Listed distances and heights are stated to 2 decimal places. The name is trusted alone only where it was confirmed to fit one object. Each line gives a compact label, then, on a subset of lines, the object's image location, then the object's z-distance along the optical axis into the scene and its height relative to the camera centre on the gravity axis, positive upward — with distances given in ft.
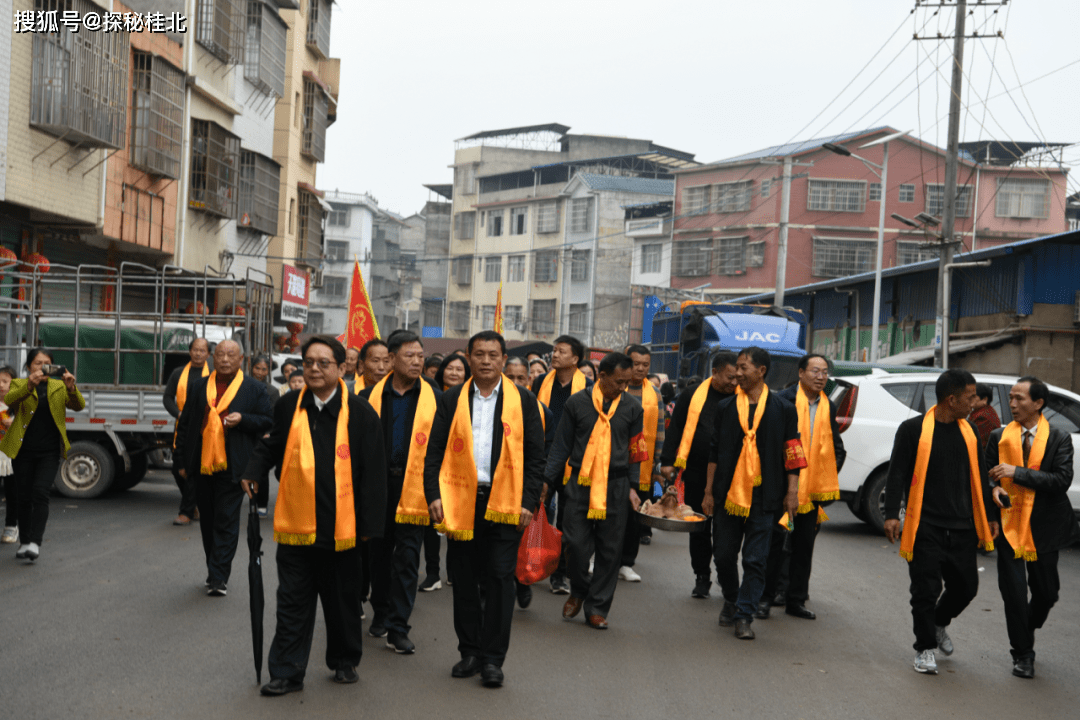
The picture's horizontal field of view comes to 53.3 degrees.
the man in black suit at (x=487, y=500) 19.01 -2.93
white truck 42.22 -1.67
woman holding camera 29.27 -3.35
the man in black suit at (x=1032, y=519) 21.40 -3.17
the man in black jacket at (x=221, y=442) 25.71 -2.90
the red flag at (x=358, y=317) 46.68 +0.62
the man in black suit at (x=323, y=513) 17.69 -3.04
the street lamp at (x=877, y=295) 97.91 +5.45
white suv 39.88 -2.22
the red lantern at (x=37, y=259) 56.93 +3.09
